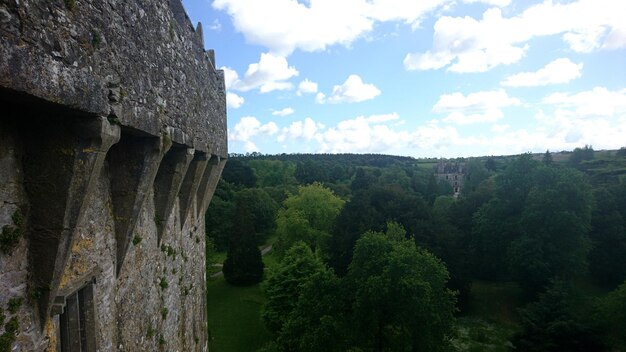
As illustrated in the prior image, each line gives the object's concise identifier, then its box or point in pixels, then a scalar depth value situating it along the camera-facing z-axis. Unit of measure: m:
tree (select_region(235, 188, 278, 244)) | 54.41
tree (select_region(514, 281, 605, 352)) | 20.34
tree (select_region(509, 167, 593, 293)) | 30.52
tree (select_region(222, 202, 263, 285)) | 38.38
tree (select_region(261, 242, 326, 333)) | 25.78
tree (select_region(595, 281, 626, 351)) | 20.41
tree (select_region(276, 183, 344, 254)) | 36.03
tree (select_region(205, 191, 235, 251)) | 48.16
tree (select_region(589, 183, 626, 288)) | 33.22
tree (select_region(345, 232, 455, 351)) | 16.56
